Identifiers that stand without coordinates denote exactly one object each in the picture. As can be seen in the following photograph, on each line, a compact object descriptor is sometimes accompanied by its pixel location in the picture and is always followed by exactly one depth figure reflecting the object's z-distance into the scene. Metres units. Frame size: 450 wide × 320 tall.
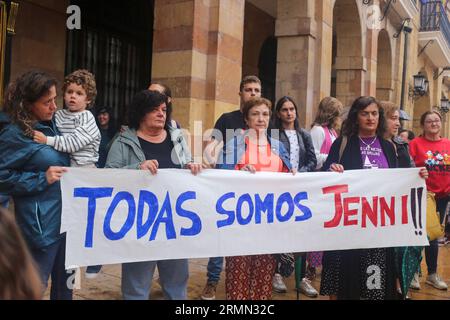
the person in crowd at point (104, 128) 5.75
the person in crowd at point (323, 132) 4.76
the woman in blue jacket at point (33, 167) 2.69
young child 2.96
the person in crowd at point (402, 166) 3.63
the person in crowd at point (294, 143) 4.27
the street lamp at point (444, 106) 23.38
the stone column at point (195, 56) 6.07
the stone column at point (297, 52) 8.66
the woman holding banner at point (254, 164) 3.41
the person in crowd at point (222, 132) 4.05
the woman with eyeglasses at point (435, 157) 5.06
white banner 2.95
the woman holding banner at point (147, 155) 2.98
